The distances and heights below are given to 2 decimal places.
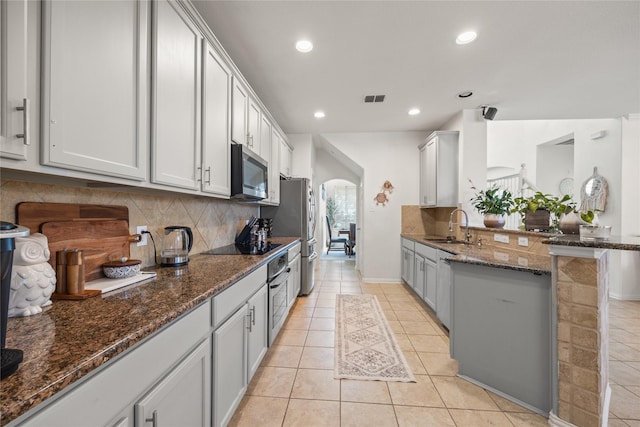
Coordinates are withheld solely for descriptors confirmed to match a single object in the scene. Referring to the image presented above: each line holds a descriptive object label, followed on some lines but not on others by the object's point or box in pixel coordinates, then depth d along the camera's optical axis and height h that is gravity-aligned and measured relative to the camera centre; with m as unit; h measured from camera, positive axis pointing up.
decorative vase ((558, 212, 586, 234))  1.92 -0.05
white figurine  0.85 -0.21
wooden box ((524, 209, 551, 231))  2.48 -0.03
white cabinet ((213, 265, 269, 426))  1.29 -0.72
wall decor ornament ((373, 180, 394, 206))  4.84 +0.42
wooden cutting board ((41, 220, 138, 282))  1.15 -0.13
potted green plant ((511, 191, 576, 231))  2.38 +0.04
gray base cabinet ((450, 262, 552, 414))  1.63 -0.76
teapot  1.73 -0.22
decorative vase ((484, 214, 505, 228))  3.14 -0.06
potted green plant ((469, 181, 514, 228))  3.13 +0.11
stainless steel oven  2.19 -0.69
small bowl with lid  1.32 -0.28
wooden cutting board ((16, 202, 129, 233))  1.04 +0.00
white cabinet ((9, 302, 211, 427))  0.59 -0.49
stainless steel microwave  2.18 +0.35
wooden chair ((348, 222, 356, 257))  7.66 -0.63
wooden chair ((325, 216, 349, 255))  7.76 -0.86
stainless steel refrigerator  3.93 -0.02
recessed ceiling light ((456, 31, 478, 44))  2.16 +1.47
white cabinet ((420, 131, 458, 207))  3.96 +0.71
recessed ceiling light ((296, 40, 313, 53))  2.29 +1.48
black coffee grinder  0.55 -0.14
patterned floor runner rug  2.06 -1.21
